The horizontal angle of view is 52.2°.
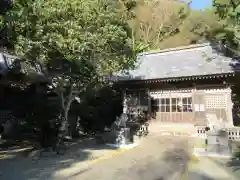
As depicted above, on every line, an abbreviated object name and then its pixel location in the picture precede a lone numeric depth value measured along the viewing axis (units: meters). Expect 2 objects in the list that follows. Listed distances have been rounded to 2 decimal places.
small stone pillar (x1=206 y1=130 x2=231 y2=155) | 8.84
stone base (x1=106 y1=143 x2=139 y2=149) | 10.95
